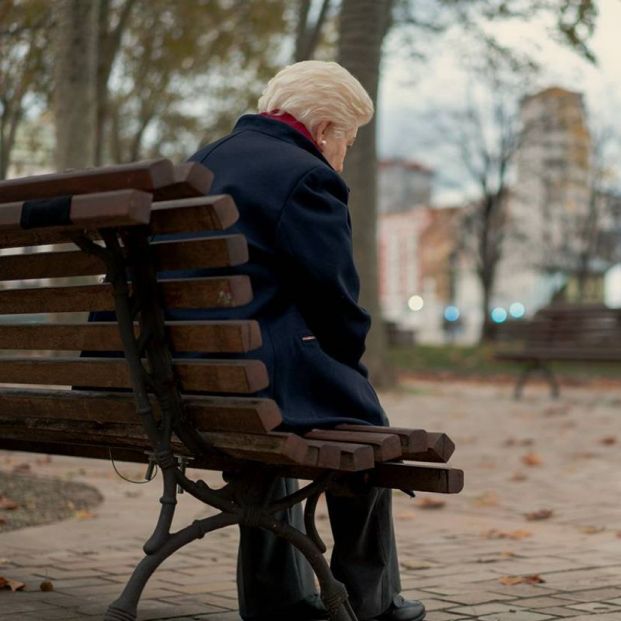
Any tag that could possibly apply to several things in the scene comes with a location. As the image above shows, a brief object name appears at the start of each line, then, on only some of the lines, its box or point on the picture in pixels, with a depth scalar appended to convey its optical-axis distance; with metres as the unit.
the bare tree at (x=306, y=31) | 29.29
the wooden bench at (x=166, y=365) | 4.85
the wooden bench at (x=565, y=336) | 24.83
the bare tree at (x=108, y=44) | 27.80
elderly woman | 5.39
